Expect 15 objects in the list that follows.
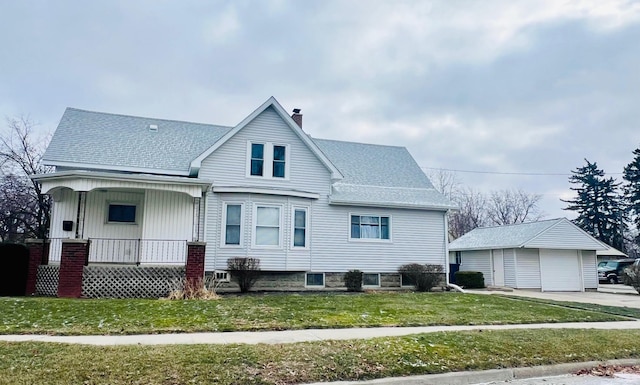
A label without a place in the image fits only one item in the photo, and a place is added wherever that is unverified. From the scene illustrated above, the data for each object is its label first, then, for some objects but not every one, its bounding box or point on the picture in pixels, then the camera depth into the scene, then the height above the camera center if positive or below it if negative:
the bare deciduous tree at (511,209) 61.38 +7.02
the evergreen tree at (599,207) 49.94 +6.05
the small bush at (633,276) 22.19 -0.72
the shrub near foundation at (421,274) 18.47 -0.56
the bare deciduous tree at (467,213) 58.28 +6.19
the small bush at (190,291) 13.05 -0.93
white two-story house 15.35 +2.14
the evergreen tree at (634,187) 48.22 +7.96
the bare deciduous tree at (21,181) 24.92 +4.29
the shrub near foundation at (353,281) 17.45 -0.80
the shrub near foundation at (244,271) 15.56 -0.40
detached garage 24.61 +0.16
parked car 34.69 -0.66
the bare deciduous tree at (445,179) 56.41 +10.05
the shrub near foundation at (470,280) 24.56 -1.04
